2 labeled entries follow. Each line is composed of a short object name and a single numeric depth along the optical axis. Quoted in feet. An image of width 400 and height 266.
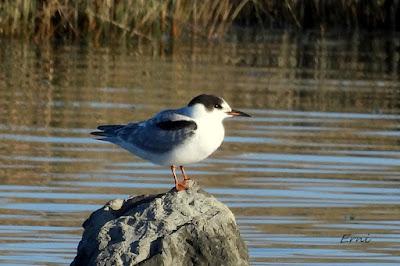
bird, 58.18
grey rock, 53.26
